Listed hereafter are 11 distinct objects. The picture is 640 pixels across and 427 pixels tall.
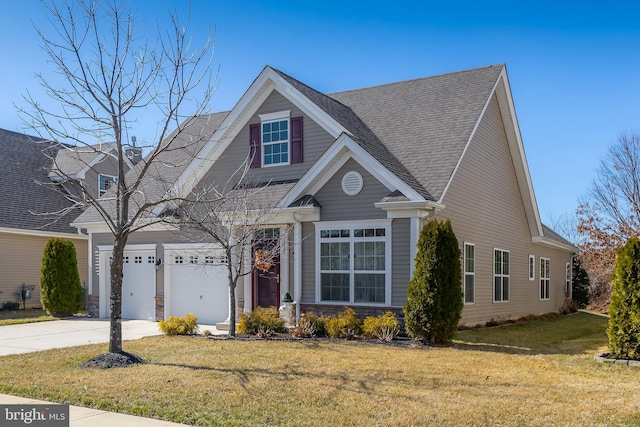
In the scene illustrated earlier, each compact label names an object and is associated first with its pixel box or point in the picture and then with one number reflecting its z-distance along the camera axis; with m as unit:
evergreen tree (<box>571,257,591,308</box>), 29.27
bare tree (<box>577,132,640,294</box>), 28.69
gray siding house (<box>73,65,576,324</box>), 14.54
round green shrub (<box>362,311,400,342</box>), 13.02
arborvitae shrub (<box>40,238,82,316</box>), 20.38
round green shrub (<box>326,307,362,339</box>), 13.36
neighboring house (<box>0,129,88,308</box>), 23.55
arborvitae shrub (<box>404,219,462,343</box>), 12.61
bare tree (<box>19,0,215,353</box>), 10.63
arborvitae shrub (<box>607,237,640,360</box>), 10.66
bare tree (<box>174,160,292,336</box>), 13.87
